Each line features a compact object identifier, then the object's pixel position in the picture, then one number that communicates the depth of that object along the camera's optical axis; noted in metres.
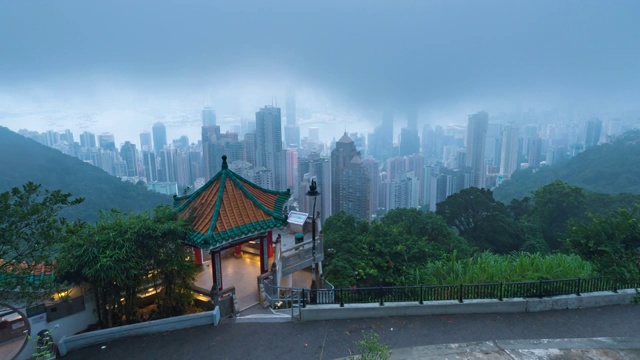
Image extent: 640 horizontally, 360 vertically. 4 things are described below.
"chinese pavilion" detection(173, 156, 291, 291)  12.12
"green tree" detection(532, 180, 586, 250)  32.69
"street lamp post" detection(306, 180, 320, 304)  11.98
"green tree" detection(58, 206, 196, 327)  10.16
